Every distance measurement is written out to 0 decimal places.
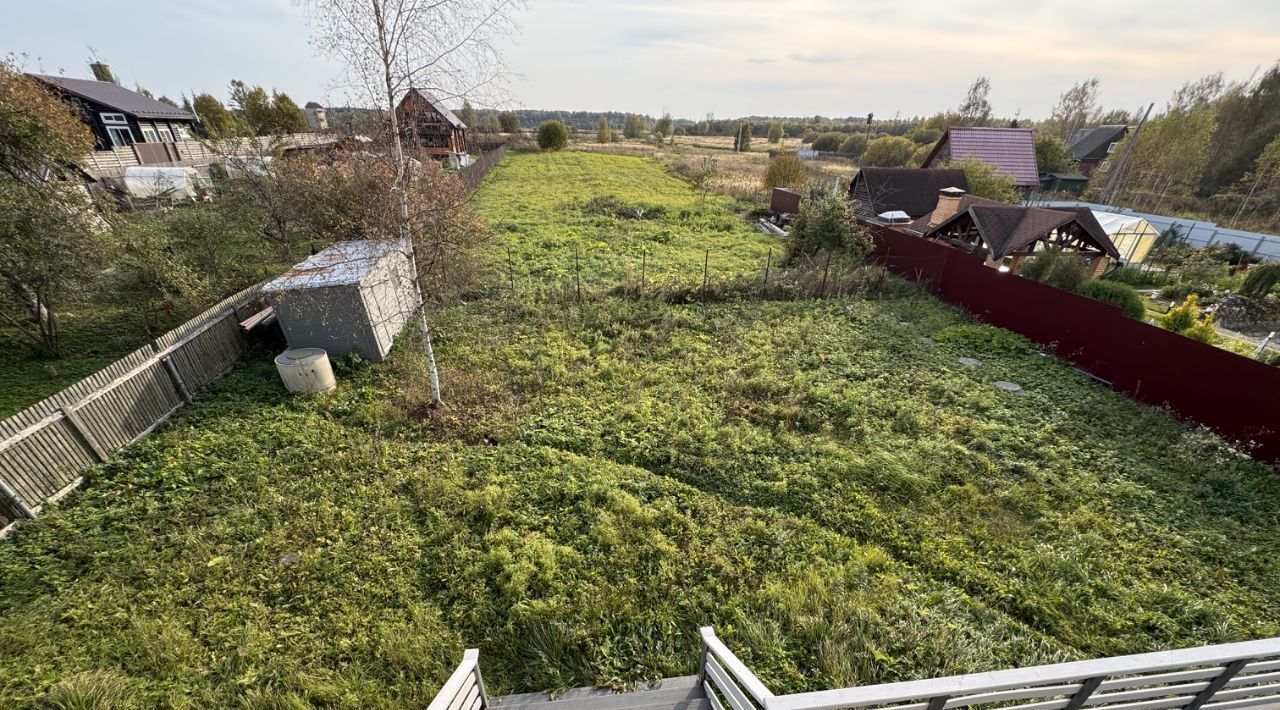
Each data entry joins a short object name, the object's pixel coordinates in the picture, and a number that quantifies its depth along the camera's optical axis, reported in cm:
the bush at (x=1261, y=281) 1244
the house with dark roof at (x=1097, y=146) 3916
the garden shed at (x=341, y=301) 766
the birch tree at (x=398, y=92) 568
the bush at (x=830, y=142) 6000
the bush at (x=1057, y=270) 1180
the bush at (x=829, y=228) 1445
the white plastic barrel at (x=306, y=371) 713
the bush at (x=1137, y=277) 1515
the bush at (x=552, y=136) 4844
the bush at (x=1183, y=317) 974
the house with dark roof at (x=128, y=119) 2186
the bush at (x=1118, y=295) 1077
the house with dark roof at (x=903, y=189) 2147
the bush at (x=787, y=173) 2659
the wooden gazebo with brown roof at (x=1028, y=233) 1355
